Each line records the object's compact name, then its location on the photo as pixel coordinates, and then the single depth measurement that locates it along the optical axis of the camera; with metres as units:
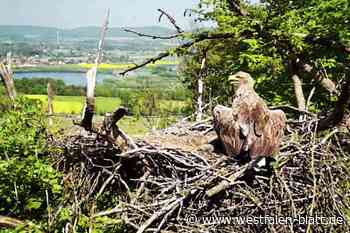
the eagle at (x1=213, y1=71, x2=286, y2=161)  4.45
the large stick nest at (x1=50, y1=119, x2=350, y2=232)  4.05
